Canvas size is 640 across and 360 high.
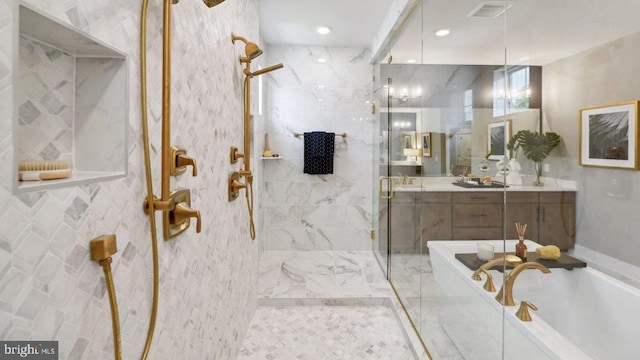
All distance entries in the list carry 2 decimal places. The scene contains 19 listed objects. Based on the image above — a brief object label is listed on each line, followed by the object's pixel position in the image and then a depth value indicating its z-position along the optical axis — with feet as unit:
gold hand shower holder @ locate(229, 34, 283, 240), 5.99
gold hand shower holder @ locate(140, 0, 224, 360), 2.78
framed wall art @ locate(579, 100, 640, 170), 2.48
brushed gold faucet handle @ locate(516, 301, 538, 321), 3.66
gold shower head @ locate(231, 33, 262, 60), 6.00
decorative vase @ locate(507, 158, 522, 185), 3.76
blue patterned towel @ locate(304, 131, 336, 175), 12.08
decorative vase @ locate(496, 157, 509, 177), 3.96
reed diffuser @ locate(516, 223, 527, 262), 3.73
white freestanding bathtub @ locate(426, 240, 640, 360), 2.72
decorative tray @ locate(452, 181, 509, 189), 4.14
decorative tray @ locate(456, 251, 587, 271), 3.13
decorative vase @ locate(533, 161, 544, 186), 3.43
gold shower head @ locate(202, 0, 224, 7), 3.83
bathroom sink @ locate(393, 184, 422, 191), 7.38
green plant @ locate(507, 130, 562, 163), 3.28
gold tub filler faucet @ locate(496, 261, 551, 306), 3.67
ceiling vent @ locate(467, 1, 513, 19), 3.90
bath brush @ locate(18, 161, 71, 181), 1.89
